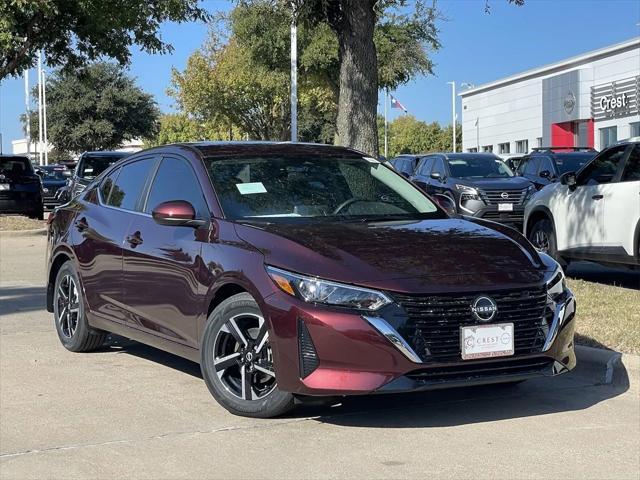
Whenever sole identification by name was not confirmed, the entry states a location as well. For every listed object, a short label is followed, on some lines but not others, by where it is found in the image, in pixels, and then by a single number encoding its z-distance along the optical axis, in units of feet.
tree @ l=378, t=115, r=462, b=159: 349.82
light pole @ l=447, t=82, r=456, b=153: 261.65
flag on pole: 190.68
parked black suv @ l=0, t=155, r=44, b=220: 73.67
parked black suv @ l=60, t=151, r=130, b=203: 62.28
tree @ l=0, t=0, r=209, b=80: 61.36
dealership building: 149.28
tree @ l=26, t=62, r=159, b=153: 189.06
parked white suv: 33.35
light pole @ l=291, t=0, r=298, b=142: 95.28
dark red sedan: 16.24
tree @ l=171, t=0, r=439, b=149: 116.16
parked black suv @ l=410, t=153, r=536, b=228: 58.75
